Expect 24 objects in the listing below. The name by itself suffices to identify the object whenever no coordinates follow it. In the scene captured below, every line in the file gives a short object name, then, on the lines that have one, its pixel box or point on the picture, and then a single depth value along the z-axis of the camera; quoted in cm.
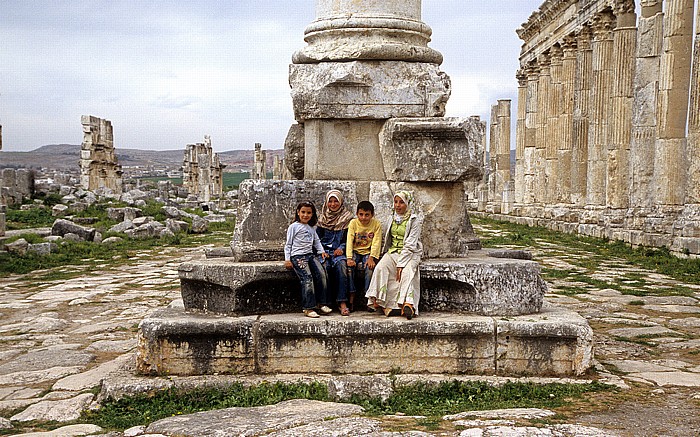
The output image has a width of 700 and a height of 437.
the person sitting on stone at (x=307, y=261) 535
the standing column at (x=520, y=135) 3000
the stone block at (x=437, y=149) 569
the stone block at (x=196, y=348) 508
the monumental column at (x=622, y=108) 1967
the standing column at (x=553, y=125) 2642
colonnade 1574
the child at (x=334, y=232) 555
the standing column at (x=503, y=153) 3262
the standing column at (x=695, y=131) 1412
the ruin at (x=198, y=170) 4409
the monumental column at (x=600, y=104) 2127
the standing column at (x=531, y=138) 2850
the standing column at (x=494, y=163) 3347
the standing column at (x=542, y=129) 2767
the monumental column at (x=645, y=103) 1717
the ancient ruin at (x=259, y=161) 4913
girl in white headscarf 525
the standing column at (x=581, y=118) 2378
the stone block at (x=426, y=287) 541
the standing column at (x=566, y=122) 2522
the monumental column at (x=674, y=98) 1570
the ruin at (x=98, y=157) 3422
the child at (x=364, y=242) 554
